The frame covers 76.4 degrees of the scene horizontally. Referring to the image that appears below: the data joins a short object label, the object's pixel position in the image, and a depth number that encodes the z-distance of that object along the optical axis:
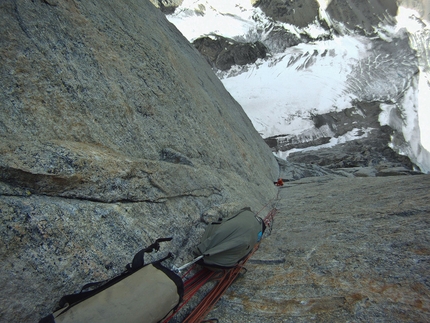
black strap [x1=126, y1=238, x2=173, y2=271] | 1.97
